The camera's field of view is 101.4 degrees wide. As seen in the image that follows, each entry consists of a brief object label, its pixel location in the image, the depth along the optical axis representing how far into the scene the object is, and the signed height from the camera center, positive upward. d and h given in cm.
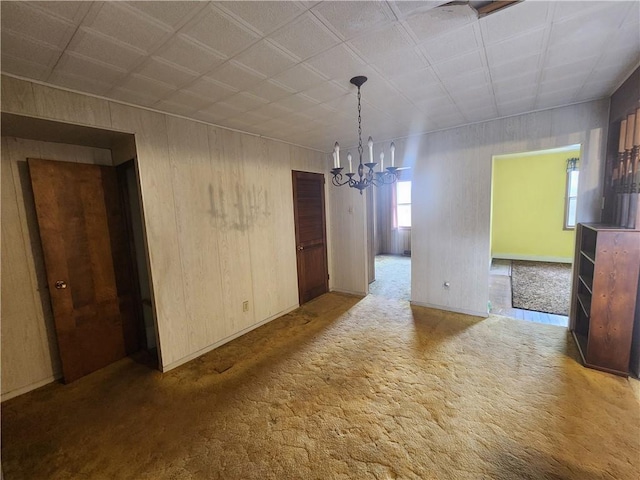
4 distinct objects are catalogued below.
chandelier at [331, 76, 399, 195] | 207 +30
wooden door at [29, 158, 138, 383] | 240 -41
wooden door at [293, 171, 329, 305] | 419 -40
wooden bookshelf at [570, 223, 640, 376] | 221 -87
